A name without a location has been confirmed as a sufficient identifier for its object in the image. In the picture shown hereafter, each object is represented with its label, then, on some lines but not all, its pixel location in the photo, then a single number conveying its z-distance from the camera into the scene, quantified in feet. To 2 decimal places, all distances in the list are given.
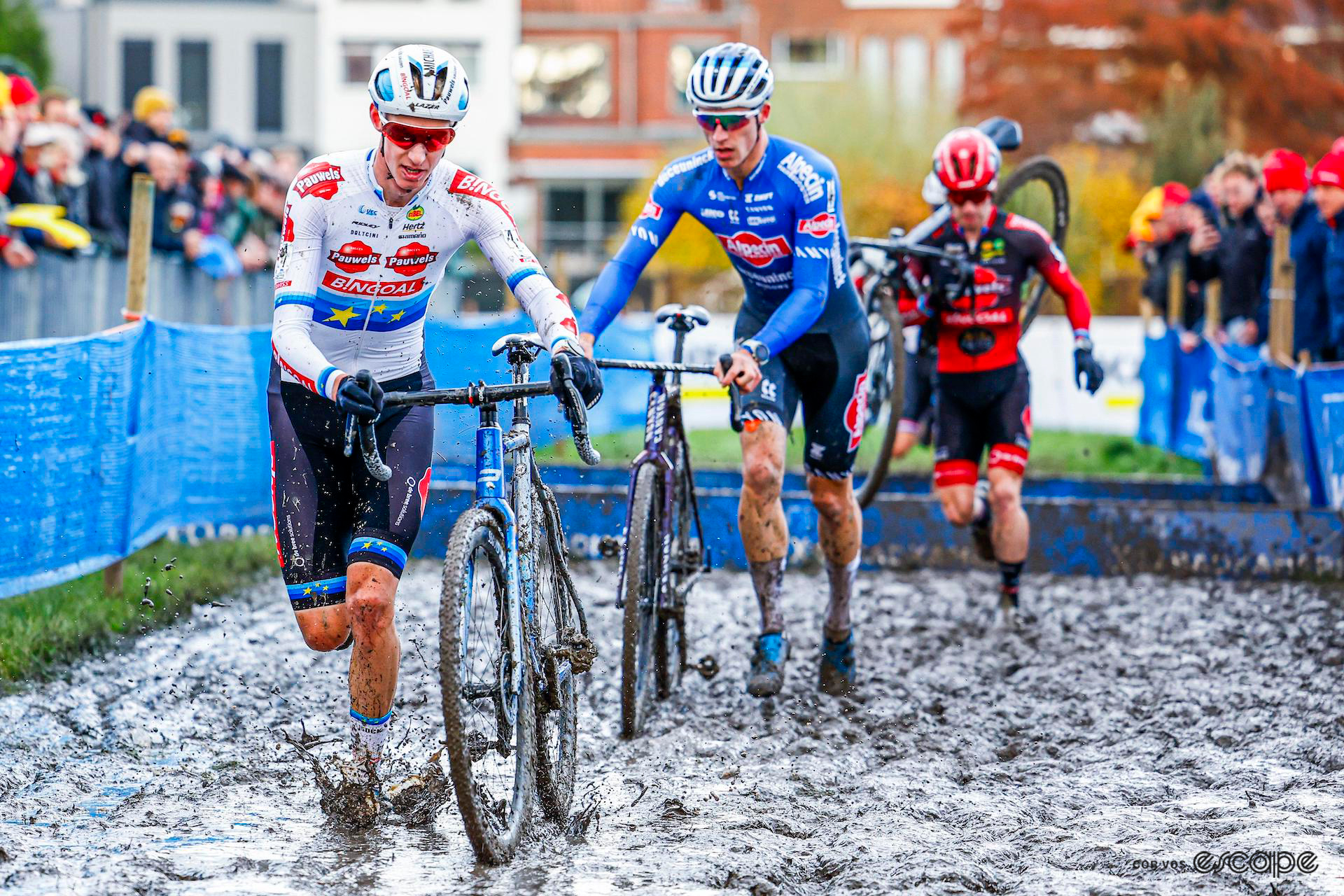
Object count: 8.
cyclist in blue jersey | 42.32
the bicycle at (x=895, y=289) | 61.33
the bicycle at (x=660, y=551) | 40.70
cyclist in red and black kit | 56.90
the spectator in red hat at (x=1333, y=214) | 68.80
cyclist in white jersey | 33.04
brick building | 329.31
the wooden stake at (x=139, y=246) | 57.88
